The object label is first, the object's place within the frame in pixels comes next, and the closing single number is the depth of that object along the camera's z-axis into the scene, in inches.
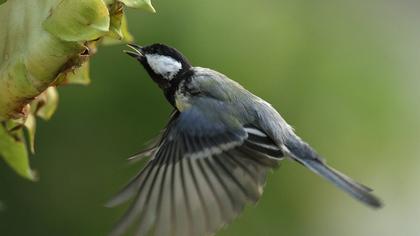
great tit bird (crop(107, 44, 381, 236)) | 103.1
